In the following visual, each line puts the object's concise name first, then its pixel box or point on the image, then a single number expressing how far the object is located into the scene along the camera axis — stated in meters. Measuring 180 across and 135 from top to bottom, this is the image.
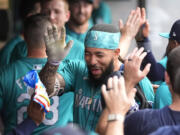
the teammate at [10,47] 11.92
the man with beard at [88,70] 7.86
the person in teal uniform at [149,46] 8.82
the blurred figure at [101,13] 16.96
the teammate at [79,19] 13.02
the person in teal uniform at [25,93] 8.87
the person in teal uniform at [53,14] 10.72
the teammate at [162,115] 6.01
